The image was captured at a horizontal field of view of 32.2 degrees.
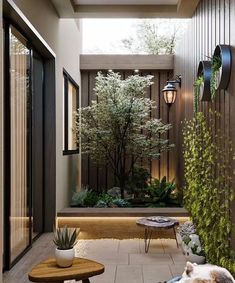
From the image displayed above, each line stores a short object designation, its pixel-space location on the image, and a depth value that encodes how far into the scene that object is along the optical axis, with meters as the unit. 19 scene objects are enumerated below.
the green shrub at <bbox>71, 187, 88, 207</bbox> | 7.42
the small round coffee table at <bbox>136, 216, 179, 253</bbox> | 5.14
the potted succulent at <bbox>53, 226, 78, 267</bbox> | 3.07
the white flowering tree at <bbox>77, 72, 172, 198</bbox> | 7.54
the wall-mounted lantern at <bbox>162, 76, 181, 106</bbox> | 7.16
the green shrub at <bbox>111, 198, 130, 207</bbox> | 7.30
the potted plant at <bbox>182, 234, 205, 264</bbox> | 4.58
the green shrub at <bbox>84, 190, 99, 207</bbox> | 7.41
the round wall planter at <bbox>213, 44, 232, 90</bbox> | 3.41
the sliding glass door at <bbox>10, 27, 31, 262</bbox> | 4.43
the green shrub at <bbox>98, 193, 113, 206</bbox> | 7.36
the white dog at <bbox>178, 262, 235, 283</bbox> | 1.31
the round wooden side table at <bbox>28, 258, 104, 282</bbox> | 2.90
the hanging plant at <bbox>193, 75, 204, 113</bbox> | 4.57
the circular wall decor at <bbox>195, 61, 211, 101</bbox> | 4.16
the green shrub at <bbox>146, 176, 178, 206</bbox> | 7.54
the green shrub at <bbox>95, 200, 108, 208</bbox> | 7.18
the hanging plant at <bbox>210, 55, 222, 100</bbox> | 3.64
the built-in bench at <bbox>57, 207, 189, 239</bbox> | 6.21
